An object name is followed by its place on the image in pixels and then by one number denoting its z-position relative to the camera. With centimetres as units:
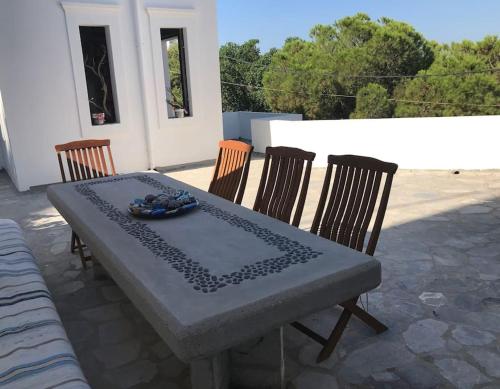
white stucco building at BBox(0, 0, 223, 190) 595
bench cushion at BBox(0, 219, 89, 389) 148
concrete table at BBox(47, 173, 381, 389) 132
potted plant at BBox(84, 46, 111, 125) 681
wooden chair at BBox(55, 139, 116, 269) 372
